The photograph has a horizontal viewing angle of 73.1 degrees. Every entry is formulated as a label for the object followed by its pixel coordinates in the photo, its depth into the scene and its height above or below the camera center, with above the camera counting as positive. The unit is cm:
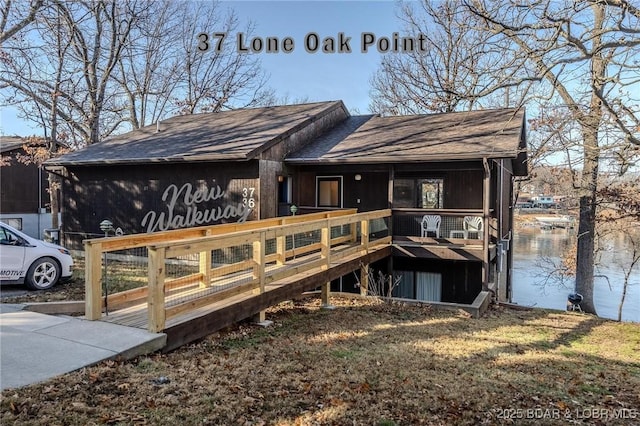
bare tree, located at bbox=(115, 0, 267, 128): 2534 +721
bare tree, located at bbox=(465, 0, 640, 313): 642 +236
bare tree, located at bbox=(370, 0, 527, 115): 2280 +723
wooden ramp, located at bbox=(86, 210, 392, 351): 501 -140
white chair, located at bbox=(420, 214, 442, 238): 1159 -80
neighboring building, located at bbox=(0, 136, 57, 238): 2180 -23
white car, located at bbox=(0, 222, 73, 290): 776 -135
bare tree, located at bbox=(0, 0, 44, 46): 1110 +470
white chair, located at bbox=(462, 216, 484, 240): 1121 -83
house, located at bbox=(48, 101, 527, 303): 1159 +34
